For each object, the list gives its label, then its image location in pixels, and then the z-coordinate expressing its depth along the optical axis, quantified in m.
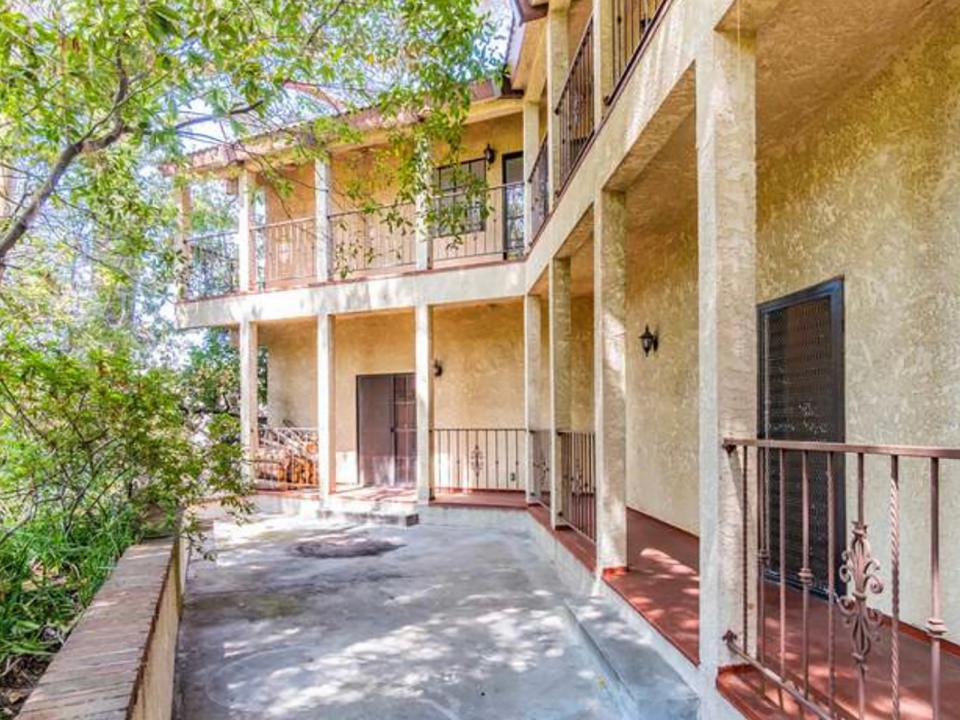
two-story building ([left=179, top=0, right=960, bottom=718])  2.69
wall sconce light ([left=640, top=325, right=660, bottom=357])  7.23
